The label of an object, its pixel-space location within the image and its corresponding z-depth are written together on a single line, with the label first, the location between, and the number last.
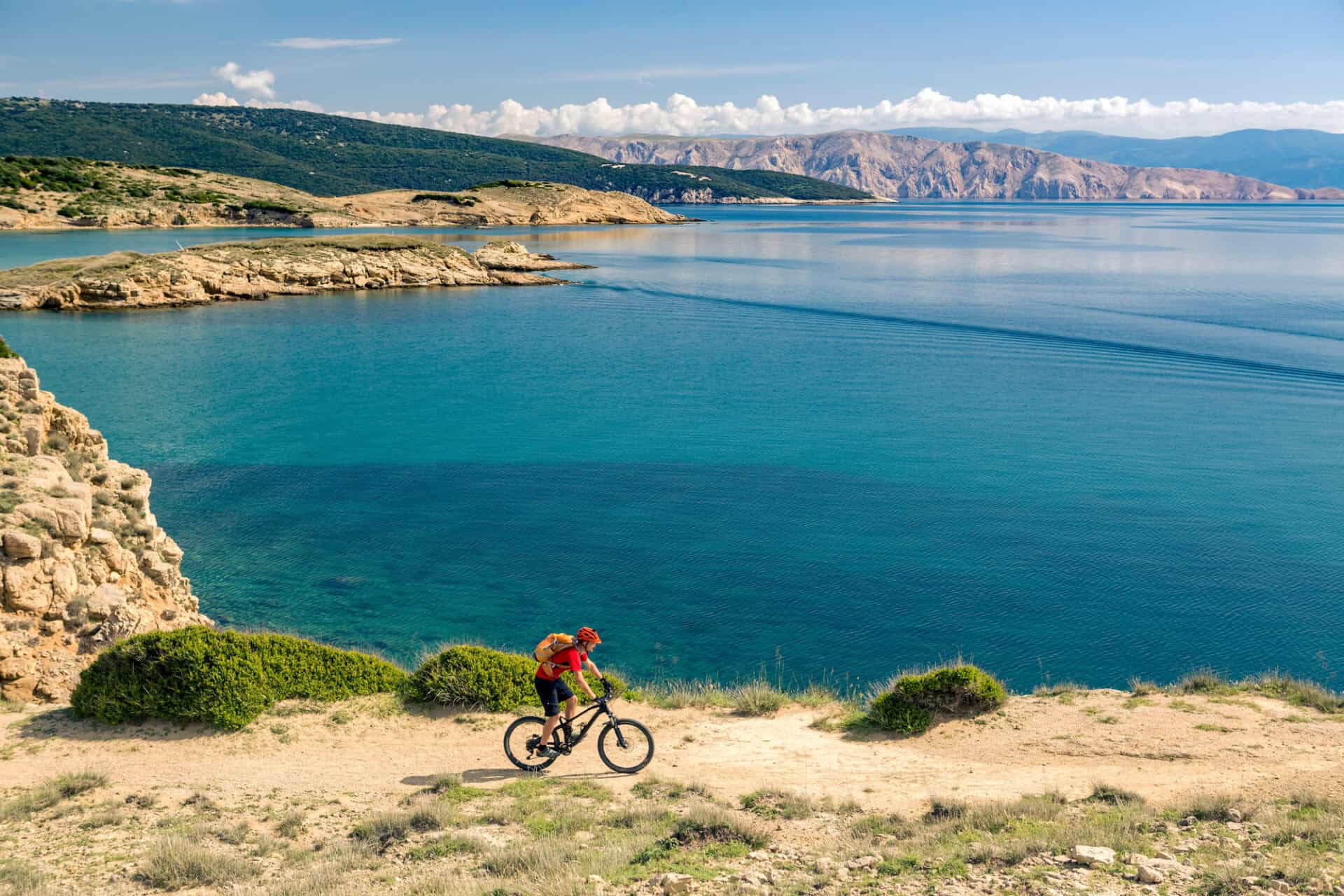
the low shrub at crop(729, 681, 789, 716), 14.19
